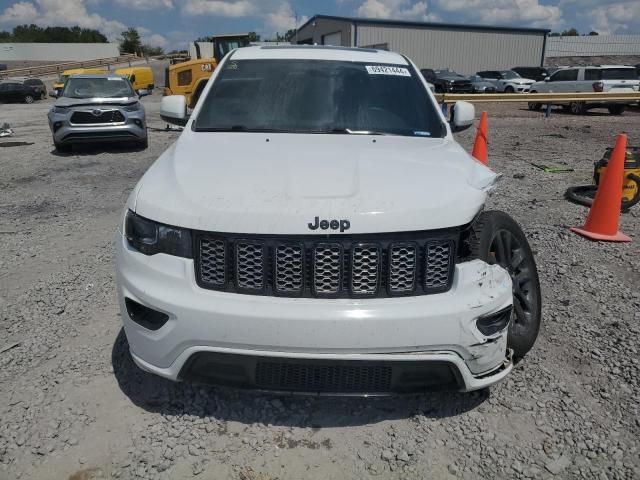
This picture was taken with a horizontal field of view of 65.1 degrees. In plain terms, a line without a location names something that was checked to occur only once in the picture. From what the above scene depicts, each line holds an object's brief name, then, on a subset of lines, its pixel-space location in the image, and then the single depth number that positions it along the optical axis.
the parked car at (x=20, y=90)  29.88
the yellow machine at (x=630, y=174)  5.92
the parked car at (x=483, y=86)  28.34
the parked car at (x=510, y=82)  27.67
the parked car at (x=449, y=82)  29.08
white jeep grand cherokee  2.06
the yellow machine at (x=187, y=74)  18.34
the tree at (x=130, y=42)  81.94
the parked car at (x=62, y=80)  27.76
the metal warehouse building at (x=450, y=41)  43.34
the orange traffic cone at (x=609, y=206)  5.02
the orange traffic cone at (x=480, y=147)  7.43
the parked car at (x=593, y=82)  18.74
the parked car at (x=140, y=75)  29.86
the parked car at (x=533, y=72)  30.49
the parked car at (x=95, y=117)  10.25
